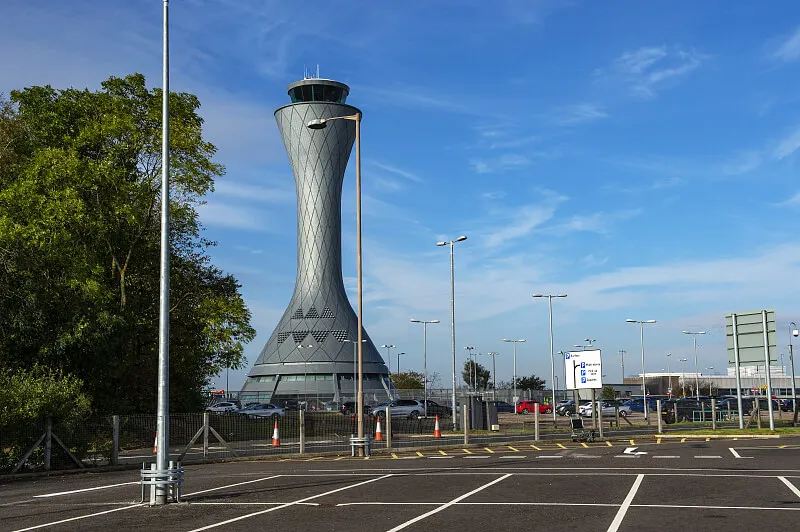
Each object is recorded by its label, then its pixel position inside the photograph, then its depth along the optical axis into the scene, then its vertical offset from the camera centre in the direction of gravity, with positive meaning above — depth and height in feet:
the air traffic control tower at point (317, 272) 367.45 +47.13
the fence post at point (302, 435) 87.76 -6.55
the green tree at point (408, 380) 452.76 -4.30
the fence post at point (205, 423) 82.25 -4.78
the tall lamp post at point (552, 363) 195.32 +1.56
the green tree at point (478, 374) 468.87 -1.69
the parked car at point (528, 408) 242.37 -11.26
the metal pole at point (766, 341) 109.76 +3.44
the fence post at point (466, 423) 93.65 -5.89
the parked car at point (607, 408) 199.41 -9.90
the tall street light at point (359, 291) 79.97 +8.18
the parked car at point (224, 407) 210.59 -8.39
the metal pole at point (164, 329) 46.50 +2.82
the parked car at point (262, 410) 189.61 -8.41
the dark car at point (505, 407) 266.51 -12.14
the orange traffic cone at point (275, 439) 97.81 -7.79
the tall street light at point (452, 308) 125.80 +9.80
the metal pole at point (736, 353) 114.01 +1.98
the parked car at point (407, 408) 182.80 -8.15
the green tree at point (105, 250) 99.96 +18.11
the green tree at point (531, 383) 479.82 -7.46
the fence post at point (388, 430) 89.56 -6.31
